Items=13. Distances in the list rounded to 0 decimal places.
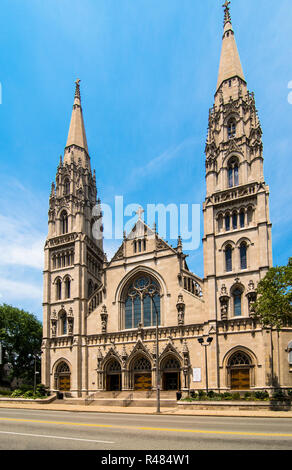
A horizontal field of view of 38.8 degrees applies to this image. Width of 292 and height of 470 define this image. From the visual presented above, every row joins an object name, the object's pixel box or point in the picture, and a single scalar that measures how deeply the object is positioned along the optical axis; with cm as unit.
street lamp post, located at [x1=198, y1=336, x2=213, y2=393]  3355
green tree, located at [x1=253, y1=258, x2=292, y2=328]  2897
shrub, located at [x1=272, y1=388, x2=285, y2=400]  2985
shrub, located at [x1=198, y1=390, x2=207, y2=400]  3226
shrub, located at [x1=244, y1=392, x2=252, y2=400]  3321
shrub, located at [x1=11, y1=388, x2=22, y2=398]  4469
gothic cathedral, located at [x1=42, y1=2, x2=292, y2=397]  3828
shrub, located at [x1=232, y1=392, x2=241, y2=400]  3189
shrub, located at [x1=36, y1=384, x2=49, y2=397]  4541
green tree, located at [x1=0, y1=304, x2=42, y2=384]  6242
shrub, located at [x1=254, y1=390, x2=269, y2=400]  3189
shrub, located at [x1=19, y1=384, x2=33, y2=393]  5127
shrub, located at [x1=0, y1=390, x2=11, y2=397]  4663
